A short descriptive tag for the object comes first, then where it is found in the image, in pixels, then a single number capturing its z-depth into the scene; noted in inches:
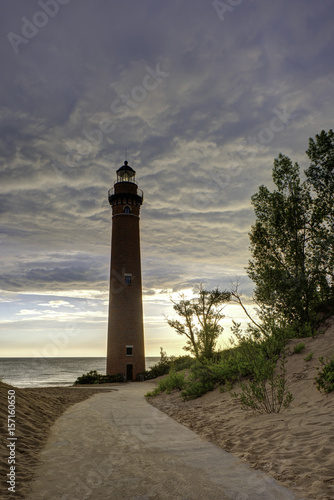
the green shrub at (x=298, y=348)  445.7
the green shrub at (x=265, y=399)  287.7
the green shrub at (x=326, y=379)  299.0
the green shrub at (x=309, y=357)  402.3
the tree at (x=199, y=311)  1088.8
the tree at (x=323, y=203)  645.3
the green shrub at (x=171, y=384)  591.5
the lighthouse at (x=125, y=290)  1118.4
